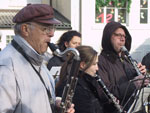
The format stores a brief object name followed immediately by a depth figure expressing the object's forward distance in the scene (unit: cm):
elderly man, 471
